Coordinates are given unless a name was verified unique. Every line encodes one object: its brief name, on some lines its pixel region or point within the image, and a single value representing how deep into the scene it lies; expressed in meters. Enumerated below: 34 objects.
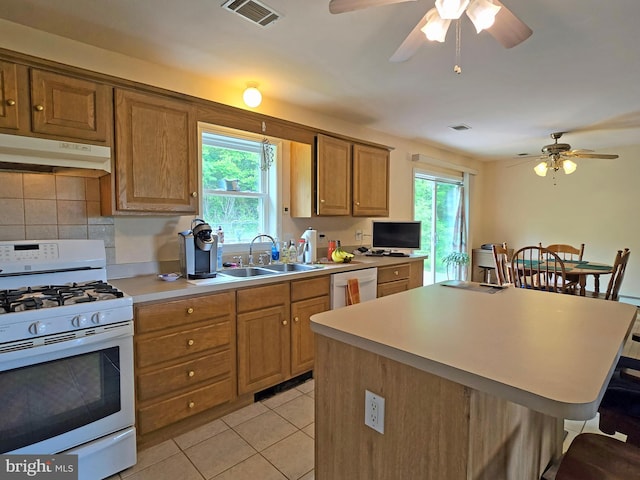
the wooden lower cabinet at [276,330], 2.35
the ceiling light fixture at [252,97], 2.72
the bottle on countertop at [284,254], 3.20
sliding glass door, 5.30
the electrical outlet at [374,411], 1.05
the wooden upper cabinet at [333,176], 3.23
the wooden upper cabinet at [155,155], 2.09
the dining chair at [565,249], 4.48
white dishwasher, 2.90
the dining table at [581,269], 3.41
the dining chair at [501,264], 3.63
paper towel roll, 3.19
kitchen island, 0.85
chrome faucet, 3.04
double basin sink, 2.80
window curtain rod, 4.71
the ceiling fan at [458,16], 1.31
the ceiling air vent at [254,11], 1.73
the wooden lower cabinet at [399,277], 3.39
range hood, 1.71
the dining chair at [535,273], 3.27
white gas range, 1.45
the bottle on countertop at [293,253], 3.23
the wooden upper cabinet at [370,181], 3.59
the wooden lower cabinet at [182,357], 1.90
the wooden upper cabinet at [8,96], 1.70
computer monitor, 3.88
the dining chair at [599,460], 0.95
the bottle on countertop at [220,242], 2.65
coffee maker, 2.35
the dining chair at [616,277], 3.28
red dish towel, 2.98
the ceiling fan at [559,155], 3.99
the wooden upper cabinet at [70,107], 1.80
